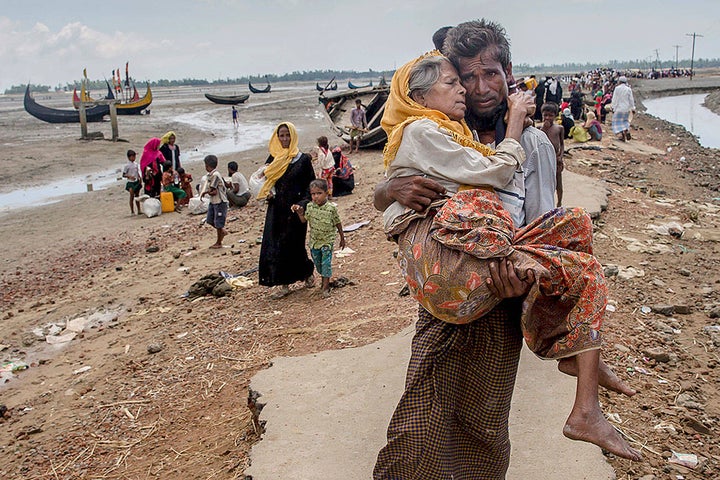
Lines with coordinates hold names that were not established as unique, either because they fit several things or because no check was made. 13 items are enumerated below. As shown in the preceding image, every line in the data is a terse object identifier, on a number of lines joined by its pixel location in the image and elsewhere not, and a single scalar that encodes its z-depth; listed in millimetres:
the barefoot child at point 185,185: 11812
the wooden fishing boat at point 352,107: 15227
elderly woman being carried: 1688
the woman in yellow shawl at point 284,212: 5770
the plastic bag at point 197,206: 11047
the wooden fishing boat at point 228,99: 50075
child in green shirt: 5727
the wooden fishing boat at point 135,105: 37969
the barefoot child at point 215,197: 7871
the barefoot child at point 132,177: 11234
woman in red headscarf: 11461
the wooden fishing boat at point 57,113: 33875
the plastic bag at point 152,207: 11352
